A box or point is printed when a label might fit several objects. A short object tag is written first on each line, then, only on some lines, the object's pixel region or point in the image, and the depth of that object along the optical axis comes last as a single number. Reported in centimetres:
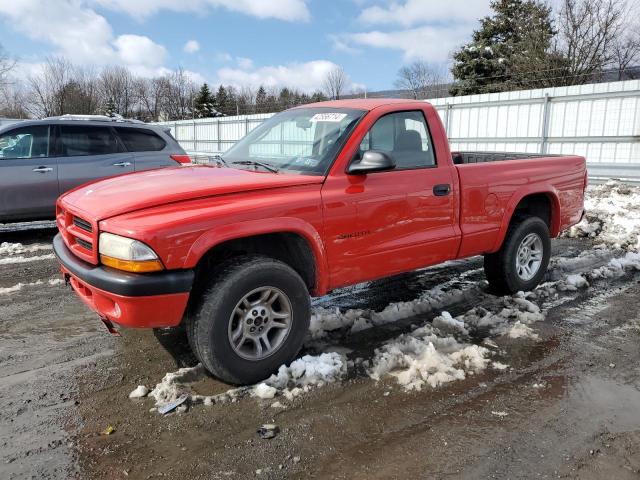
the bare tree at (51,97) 5016
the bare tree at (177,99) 6494
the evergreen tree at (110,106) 5679
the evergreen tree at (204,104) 5509
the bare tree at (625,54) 2891
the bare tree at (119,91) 6031
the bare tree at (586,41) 2792
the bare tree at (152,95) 6425
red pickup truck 297
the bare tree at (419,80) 5065
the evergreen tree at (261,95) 5592
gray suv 734
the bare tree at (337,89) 4956
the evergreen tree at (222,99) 5559
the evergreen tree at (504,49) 2938
